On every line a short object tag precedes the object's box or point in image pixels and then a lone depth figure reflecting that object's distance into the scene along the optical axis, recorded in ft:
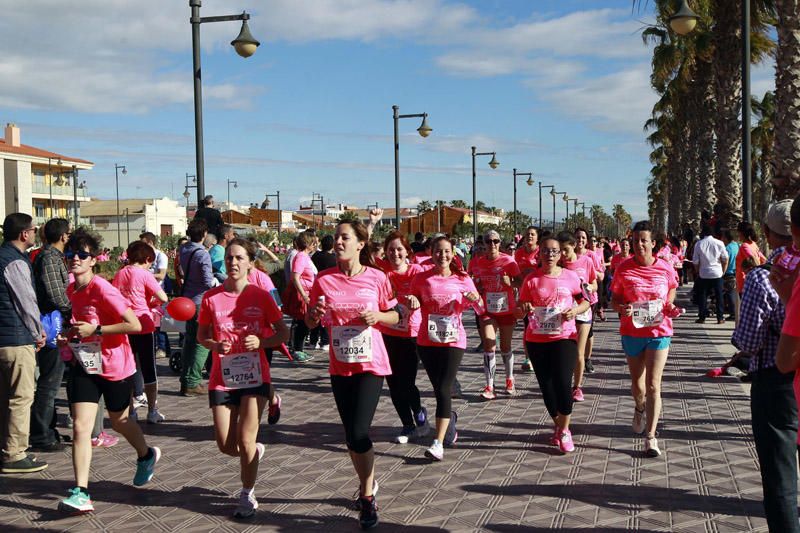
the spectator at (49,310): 22.97
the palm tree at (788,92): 47.11
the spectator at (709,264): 53.11
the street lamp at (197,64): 36.42
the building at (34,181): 228.43
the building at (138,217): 313.55
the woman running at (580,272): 28.32
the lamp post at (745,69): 40.34
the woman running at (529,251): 35.99
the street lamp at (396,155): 67.51
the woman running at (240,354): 17.21
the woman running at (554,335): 22.15
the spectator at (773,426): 13.12
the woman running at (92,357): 17.80
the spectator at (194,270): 30.53
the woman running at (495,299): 30.45
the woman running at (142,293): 25.43
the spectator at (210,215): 34.59
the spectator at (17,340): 20.74
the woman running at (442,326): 22.17
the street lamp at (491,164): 106.46
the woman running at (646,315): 22.00
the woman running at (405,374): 24.43
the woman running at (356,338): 16.61
